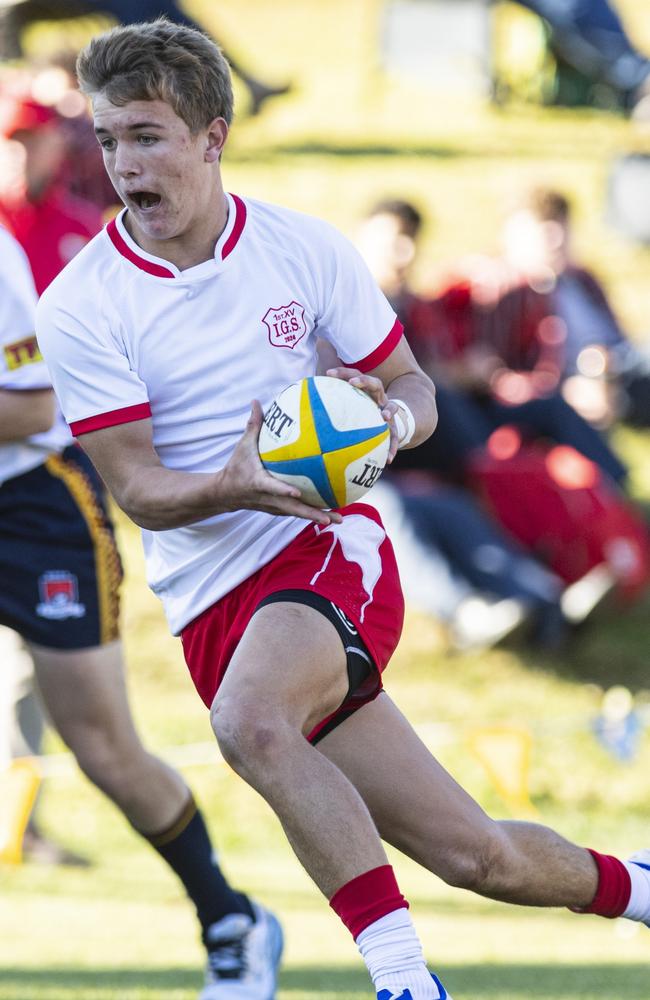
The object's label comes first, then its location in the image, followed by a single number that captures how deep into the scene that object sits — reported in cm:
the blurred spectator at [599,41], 4128
